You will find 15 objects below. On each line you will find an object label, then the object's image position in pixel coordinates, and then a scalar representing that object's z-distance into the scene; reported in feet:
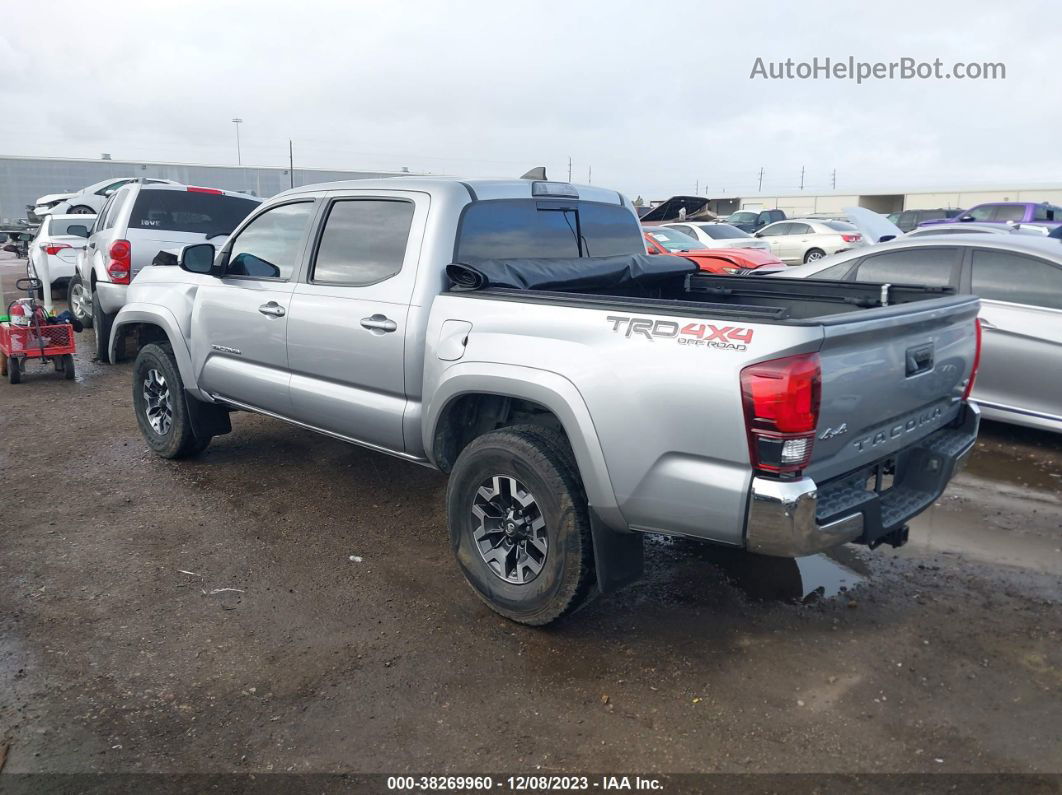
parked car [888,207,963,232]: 96.63
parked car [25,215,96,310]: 43.86
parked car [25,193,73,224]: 90.59
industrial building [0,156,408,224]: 149.59
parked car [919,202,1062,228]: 76.13
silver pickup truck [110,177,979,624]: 9.86
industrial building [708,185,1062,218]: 145.99
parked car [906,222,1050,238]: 46.33
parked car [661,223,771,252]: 60.54
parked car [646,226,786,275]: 43.14
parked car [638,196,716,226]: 82.89
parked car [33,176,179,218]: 82.22
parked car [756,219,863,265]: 71.67
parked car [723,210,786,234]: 105.09
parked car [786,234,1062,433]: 20.04
